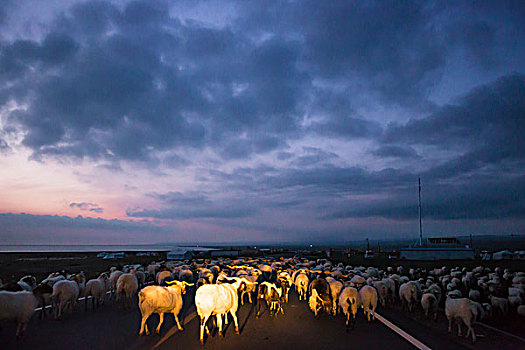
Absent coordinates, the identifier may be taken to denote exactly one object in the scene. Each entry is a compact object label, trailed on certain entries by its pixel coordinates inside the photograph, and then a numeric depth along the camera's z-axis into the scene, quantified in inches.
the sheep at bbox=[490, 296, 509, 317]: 613.3
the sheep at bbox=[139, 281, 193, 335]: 403.9
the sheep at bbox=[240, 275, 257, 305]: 681.2
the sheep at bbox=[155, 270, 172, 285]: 834.3
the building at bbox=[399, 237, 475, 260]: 2149.4
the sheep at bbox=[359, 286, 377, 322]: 512.4
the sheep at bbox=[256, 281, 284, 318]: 558.9
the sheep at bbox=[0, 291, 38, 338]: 374.3
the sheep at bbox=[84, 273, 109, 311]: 612.4
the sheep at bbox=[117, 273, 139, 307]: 602.9
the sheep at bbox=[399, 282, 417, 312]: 615.8
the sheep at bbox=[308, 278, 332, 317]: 558.4
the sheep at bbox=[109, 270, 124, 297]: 738.2
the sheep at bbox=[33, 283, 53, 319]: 513.3
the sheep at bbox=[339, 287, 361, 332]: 483.2
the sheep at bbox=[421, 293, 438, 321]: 552.6
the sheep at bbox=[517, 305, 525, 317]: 587.0
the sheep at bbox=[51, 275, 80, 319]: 519.5
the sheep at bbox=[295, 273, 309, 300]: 751.7
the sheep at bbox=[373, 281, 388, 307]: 663.8
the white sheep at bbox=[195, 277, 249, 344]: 388.8
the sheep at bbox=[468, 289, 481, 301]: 691.7
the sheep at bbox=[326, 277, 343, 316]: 582.5
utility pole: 2290.5
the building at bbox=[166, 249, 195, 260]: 2920.0
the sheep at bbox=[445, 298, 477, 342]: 424.2
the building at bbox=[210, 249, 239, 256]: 3422.7
